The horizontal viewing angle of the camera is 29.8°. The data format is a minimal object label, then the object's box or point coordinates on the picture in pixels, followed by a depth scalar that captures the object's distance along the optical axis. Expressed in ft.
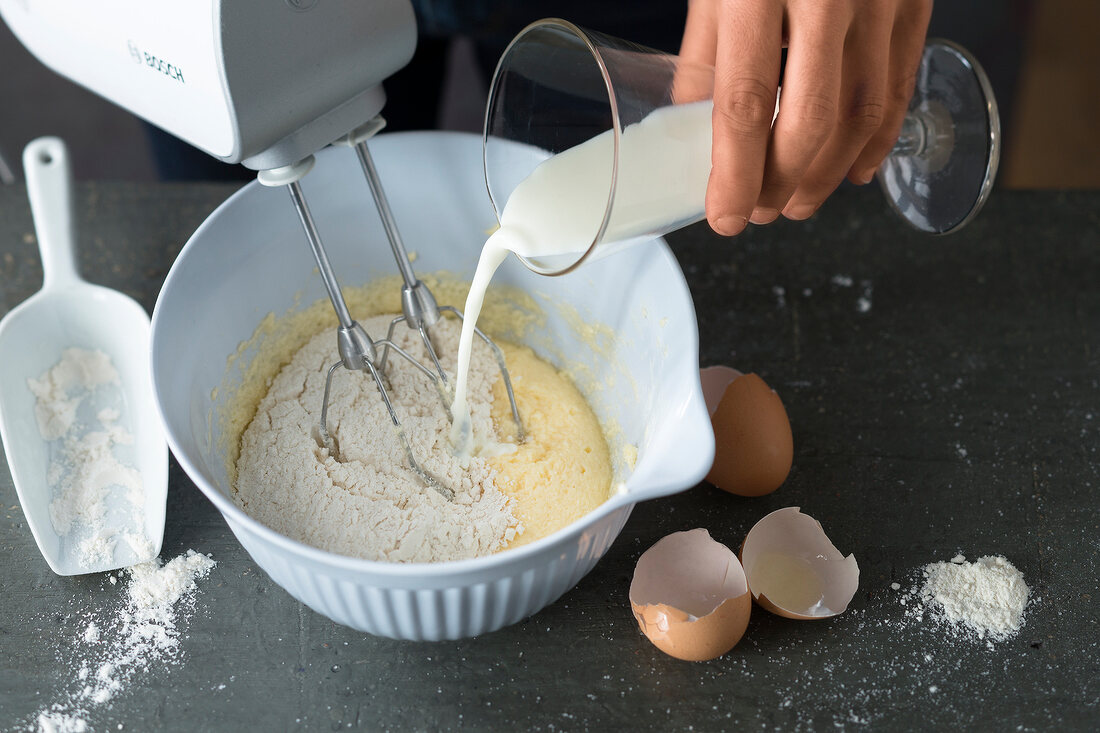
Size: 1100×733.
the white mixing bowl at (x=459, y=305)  2.26
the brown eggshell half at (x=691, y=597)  2.37
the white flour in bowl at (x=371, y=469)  2.46
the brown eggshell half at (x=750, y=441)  2.53
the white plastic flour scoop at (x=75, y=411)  2.53
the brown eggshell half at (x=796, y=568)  2.44
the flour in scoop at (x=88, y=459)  2.53
